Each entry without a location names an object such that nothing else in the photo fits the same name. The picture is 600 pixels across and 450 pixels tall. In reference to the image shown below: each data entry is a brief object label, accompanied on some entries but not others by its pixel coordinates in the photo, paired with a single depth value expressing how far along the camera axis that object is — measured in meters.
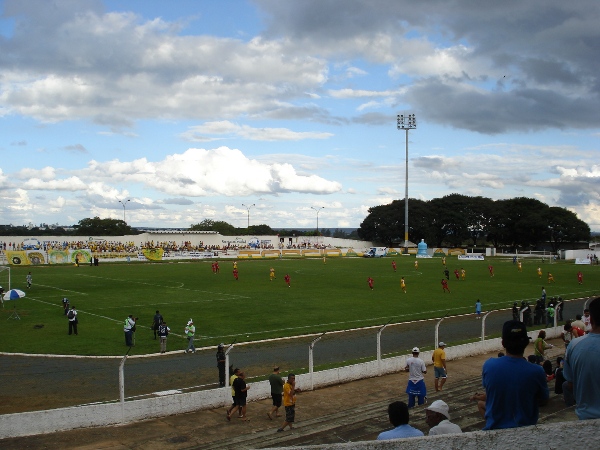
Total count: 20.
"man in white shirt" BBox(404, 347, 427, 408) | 13.85
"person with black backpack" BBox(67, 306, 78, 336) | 25.14
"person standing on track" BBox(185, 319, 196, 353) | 21.73
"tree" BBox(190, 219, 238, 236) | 164.12
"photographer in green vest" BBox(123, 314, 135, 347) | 22.66
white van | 92.44
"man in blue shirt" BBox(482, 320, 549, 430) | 4.48
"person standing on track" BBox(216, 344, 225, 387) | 16.11
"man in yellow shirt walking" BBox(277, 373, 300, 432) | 12.84
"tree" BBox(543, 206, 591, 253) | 107.06
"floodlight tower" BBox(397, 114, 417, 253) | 100.66
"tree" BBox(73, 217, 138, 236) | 130.38
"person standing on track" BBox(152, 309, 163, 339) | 24.06
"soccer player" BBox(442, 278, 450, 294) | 41.65
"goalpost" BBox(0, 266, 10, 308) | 37.72
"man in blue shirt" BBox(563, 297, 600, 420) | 4.23
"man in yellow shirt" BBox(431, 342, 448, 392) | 15.74
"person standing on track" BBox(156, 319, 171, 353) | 21.94
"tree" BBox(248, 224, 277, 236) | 168.00
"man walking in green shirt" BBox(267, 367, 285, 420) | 14.00
